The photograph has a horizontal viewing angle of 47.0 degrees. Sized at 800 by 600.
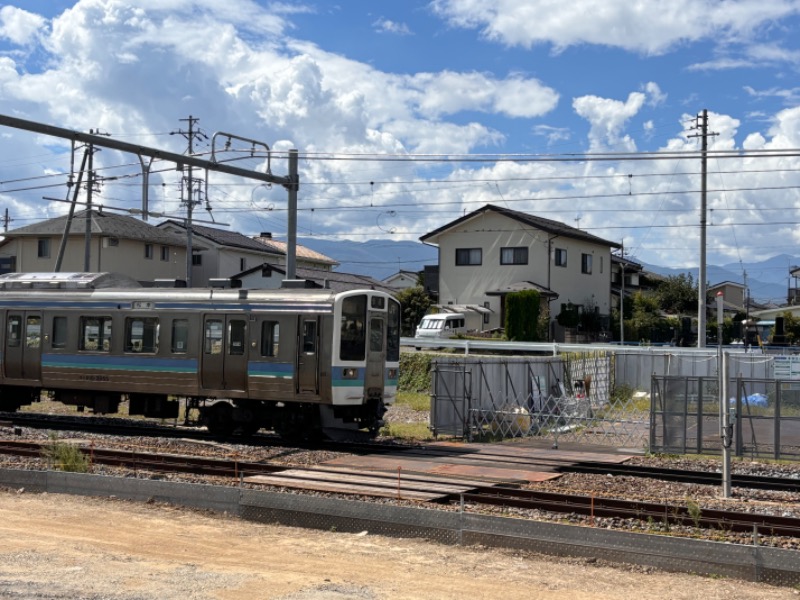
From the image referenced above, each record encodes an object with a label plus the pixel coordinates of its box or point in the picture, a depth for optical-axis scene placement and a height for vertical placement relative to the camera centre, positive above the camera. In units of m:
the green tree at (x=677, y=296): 69.62 +5.66
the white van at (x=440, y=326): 45.59 +1.96
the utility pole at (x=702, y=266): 36.12 +4.14
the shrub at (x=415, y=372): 32.03 -0.29
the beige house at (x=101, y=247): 50.38 +6.14
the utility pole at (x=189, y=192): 35.66 +6.75
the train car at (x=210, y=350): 18.03 +0.16
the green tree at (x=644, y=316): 55.34 +3.36
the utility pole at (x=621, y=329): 50.75 +2.22
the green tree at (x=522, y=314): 44.78 +2.59
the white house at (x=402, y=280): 77.62 +7.15
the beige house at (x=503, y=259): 48.75 +5.84
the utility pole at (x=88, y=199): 32.49 +5.88
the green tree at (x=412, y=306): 53.88 +3.41
